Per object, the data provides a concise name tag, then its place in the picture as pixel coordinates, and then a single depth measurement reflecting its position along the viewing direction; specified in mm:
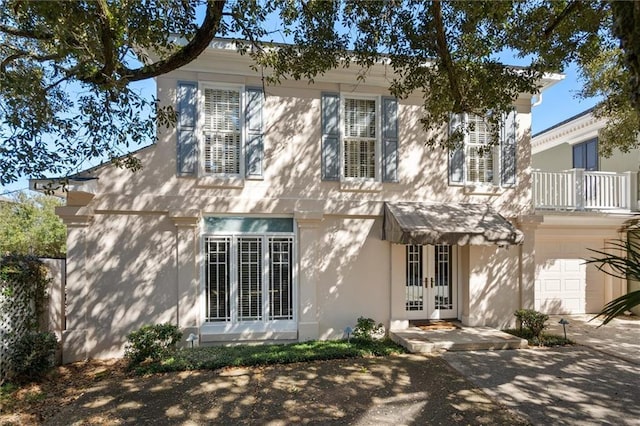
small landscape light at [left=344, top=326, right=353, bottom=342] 8227
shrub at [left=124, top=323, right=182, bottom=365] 7074
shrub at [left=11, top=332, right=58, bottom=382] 6098
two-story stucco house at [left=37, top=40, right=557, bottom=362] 7770
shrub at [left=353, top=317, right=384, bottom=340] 8195
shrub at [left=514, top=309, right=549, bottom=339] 8398
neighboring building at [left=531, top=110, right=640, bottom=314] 10523
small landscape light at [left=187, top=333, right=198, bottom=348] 7730
